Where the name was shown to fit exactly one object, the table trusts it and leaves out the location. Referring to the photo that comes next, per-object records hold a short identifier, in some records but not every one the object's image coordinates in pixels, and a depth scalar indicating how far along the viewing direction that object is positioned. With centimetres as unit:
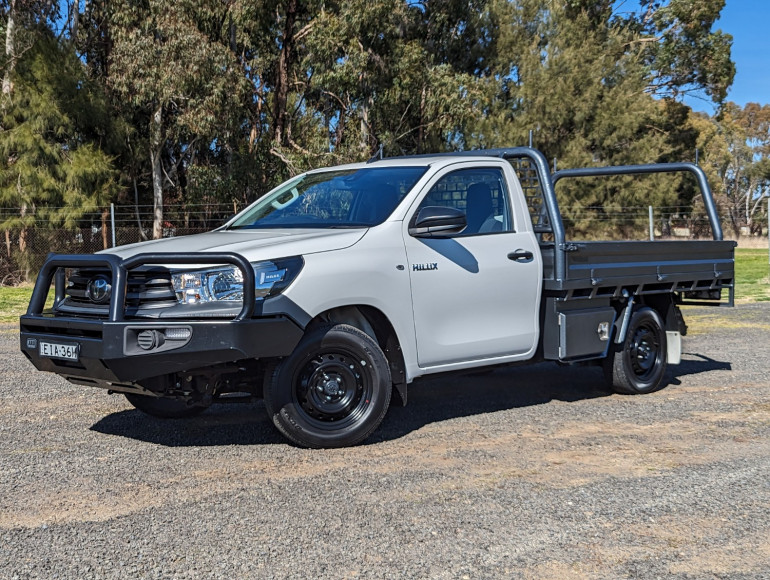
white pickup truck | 541
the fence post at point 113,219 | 2199
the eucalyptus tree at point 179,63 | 2655
